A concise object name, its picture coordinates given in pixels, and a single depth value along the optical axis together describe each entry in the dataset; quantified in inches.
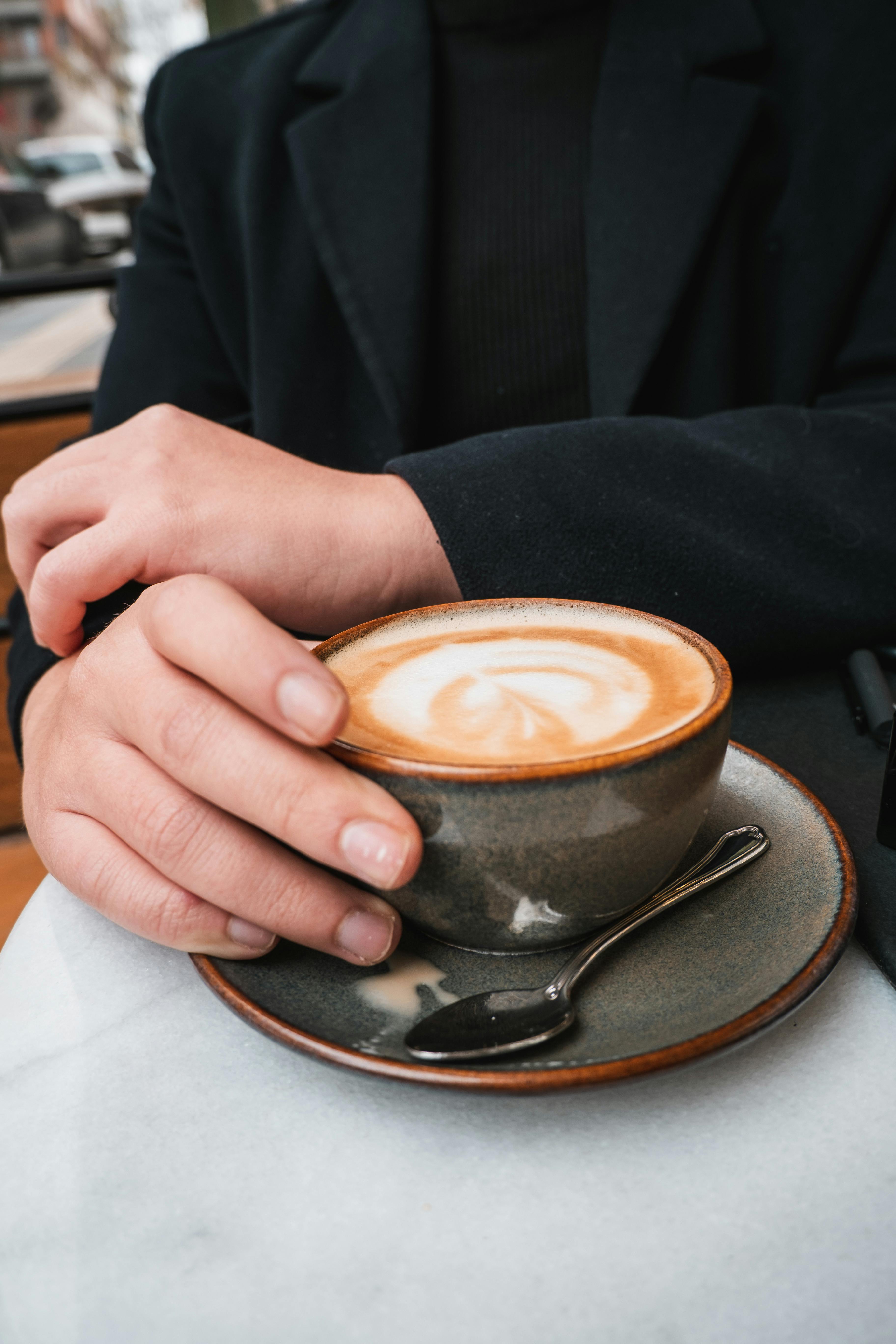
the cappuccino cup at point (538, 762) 12.5
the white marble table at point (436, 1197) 10.1
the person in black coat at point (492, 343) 22.5
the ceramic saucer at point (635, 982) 11.4
